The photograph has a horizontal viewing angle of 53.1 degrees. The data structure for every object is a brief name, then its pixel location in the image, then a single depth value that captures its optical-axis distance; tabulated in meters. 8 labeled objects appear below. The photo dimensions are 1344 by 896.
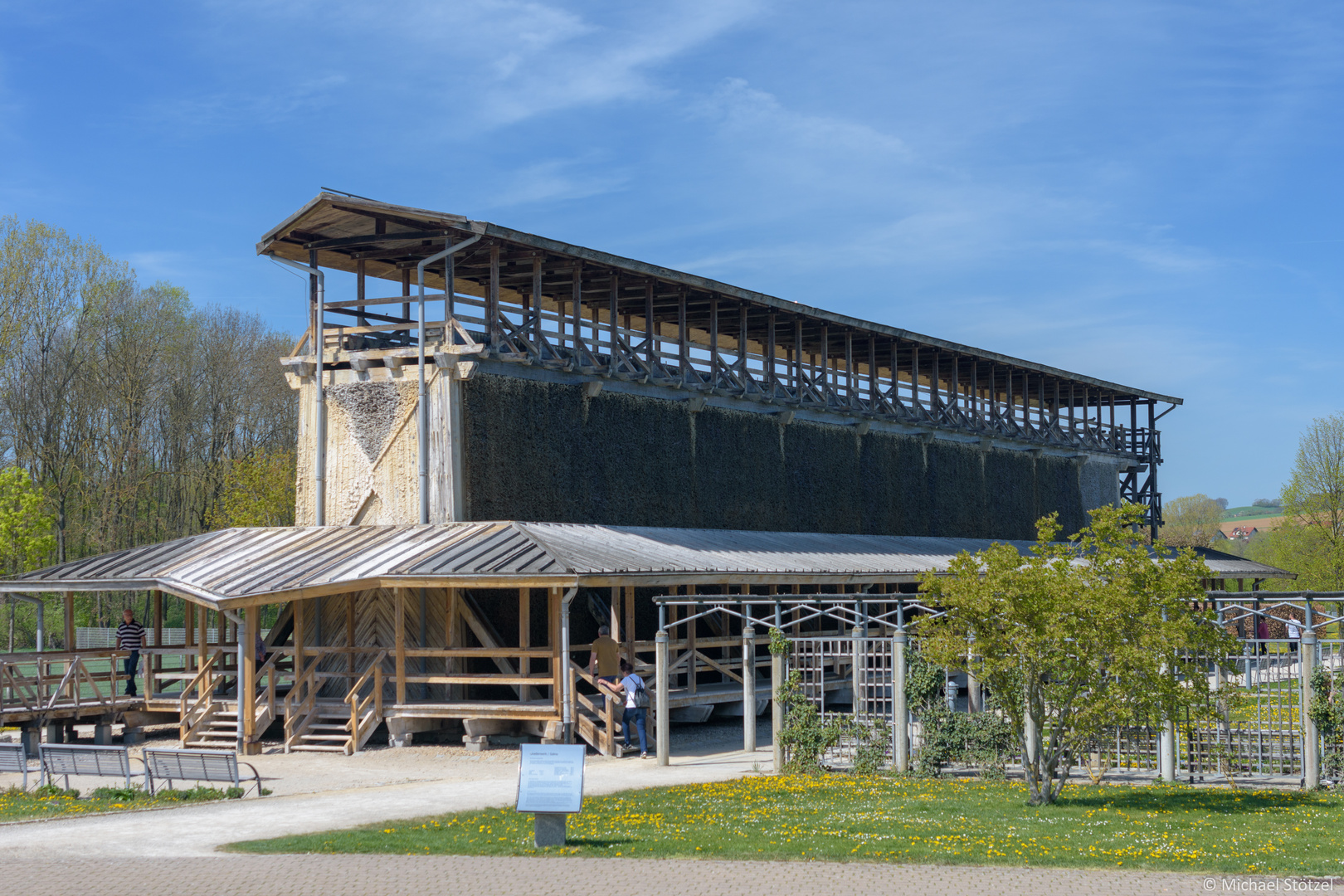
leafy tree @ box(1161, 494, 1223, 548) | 85.58
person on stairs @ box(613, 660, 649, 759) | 21.59
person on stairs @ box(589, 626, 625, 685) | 22.38
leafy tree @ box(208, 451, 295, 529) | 50.59
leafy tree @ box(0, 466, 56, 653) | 44.56
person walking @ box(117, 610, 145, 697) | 25.92
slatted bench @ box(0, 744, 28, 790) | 17.80
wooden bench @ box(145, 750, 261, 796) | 16.91
